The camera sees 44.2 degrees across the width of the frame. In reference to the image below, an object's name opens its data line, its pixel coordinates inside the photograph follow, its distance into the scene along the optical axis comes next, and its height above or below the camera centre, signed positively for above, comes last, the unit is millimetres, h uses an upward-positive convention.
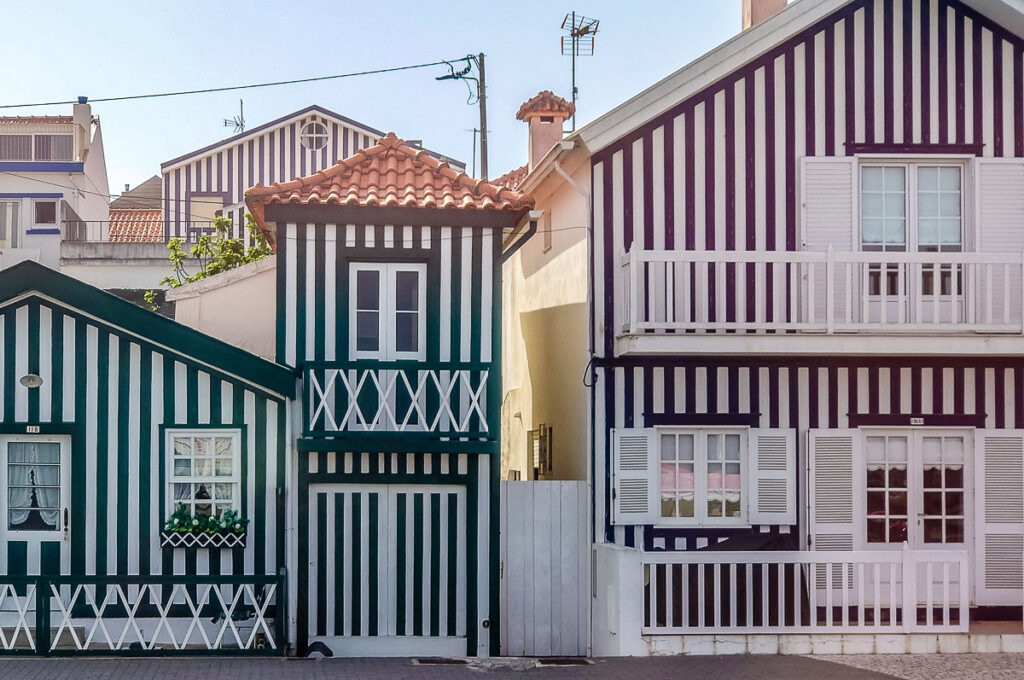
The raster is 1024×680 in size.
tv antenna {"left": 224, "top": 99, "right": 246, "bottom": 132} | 43094 +8102
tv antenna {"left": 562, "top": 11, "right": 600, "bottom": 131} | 24375 +6377
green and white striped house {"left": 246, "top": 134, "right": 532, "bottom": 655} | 13875 -519
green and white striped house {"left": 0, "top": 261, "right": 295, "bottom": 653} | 13477 -1082
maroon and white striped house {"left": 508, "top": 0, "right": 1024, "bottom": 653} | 14445 +787
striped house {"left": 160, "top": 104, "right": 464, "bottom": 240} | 33625 +5338
